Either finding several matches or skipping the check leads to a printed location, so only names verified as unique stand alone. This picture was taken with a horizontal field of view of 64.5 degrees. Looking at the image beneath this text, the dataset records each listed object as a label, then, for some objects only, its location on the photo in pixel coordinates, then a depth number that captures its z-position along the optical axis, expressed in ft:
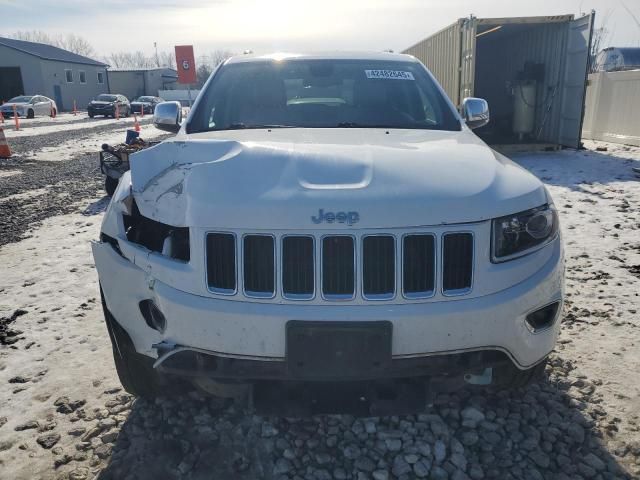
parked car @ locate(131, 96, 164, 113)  124.42
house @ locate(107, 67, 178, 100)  197.01
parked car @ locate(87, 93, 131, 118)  106.42
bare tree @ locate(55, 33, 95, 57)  336.22
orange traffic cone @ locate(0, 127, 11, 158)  39.83
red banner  45.57
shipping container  36.42
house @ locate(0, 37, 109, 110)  146.51
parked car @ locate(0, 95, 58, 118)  99.55
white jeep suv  6.40
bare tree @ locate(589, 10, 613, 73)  96.65
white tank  41.11
